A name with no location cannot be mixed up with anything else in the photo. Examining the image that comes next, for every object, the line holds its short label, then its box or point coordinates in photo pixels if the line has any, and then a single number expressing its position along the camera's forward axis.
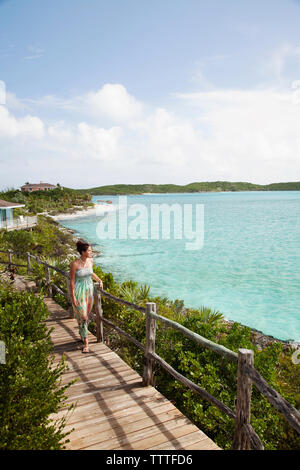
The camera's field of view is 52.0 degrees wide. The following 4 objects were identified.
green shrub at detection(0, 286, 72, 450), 2.62
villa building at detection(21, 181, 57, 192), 119.38
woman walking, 5.69
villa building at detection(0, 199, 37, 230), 30.40
